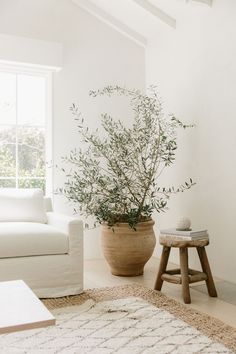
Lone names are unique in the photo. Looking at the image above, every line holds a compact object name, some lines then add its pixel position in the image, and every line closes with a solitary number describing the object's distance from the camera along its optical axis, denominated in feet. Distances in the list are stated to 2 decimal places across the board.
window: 13.32
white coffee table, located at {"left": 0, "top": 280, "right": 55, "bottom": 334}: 4.47
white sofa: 8.96
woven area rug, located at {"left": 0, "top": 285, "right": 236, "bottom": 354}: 6.51
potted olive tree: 11.23
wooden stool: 9.27
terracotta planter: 11.16
